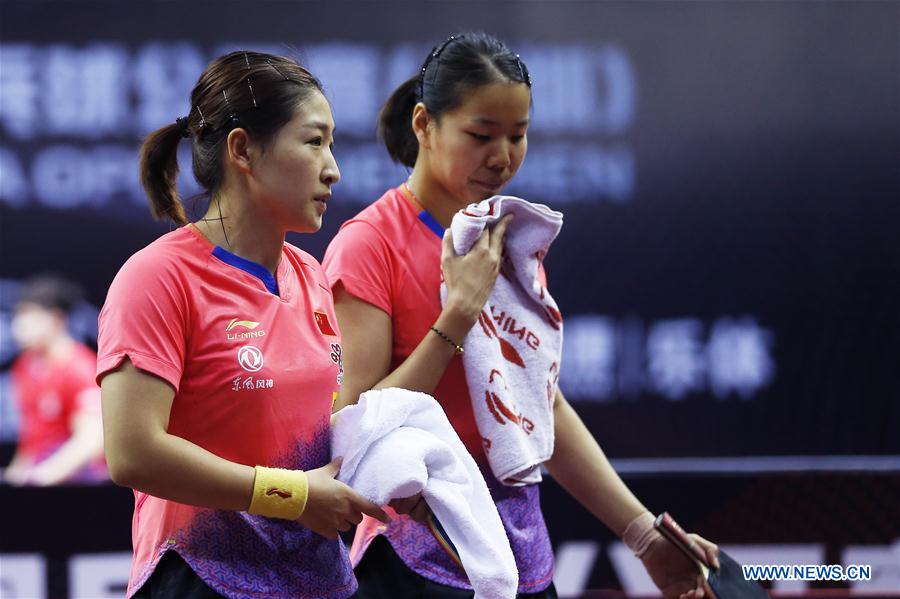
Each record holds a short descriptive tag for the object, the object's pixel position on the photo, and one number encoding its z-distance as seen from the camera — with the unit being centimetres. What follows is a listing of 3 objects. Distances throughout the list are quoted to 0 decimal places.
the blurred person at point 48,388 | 1018
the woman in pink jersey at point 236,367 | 647
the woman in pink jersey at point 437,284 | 689
